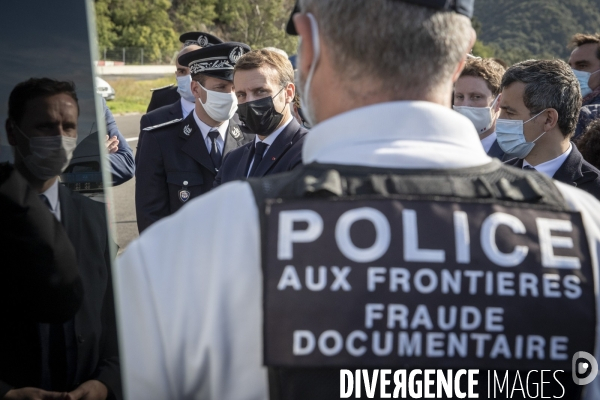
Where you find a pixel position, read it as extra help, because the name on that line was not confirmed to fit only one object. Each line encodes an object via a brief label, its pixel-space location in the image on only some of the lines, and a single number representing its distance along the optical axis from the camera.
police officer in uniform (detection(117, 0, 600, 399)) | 1.15
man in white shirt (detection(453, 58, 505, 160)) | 4.35
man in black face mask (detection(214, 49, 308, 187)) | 3.43
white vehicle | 23.12
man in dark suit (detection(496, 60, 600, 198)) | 3.34
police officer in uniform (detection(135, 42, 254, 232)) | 4.06
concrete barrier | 43.88
